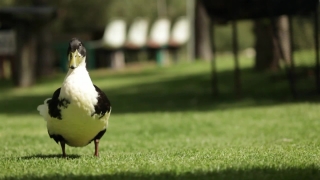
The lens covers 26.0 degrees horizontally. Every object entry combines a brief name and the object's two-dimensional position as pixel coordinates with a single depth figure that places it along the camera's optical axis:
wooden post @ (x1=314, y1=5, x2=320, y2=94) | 14.09
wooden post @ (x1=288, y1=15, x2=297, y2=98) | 13.73
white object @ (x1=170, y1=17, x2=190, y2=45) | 29.75
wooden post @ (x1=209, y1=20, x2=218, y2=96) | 15.84
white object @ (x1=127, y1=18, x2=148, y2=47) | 28.45
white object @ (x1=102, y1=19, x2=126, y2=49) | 27.22
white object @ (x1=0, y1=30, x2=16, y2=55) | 26.19
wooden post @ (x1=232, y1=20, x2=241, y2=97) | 15.18
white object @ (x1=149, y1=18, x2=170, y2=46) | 28.77
